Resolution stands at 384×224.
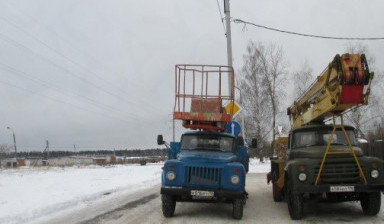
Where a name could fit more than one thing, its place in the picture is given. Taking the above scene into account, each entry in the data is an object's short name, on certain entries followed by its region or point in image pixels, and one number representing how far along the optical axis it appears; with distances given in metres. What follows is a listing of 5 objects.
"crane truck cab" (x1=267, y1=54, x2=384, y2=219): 8.59
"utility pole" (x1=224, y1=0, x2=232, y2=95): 19.44
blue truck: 9.31
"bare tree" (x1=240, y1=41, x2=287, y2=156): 42.78
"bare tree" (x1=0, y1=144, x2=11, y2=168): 82.29
